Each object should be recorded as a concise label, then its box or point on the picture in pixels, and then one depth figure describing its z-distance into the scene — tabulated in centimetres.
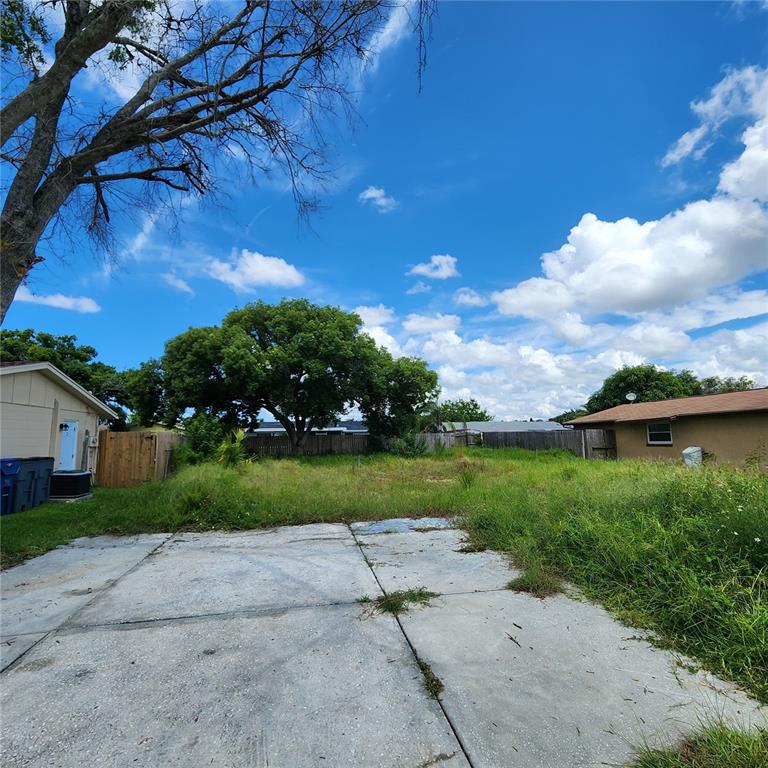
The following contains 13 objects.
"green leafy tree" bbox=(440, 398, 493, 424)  5694
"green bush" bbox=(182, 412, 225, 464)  1366
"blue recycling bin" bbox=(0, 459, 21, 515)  748
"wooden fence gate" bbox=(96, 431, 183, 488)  1223
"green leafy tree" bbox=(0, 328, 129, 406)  2277
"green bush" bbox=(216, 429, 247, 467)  1335
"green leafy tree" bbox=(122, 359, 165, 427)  2150
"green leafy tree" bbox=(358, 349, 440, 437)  2268
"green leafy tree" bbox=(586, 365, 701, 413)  3519
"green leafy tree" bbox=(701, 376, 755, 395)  3925
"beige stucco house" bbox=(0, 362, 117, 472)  909
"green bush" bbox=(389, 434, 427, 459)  2046
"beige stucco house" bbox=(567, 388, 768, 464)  1244
